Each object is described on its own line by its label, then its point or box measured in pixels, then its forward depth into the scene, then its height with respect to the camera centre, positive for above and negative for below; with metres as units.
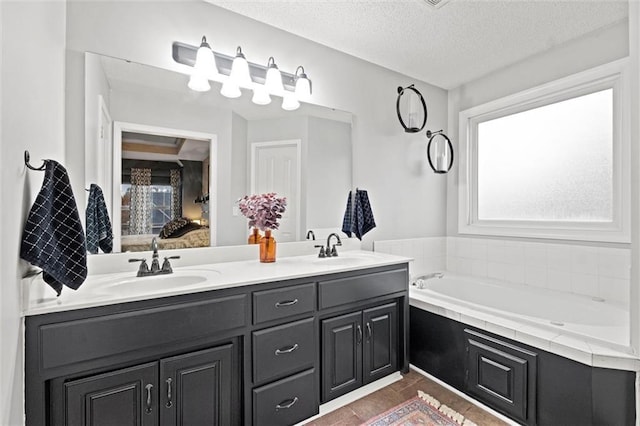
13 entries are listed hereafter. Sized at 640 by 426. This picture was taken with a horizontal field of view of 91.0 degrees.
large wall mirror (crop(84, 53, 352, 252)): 1.75 +0.36
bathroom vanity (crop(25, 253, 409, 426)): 1.22 -0.65
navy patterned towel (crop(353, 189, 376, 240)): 2.58 -0.02
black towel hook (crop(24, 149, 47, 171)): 1.09 +0.19
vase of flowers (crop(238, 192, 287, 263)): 2.09 -0.02
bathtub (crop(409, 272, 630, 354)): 1.75 -0.67
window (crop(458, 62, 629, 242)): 2.26 +0.43
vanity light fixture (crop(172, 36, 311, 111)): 1.91 +0.92
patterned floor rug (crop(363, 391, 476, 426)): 1.83 -1.23
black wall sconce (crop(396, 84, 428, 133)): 2.85 +0.95
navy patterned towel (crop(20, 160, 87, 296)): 1.12 -0.08
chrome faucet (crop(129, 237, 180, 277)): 1.68 -0.29
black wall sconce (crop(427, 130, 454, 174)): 3.10 +0.61
